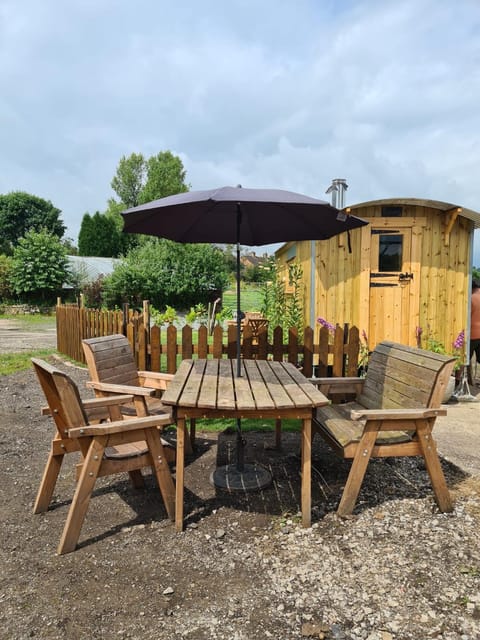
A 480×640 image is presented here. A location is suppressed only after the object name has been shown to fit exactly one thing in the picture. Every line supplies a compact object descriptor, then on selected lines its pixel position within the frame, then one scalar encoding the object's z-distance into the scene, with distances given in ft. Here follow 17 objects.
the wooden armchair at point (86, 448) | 7.96
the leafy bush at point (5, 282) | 88.60
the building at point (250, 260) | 240.24
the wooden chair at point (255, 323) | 21.21
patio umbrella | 8.47
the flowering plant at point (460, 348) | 22.02
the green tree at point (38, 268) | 86.07
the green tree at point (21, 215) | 168.14
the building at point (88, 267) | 97.35
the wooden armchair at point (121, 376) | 11.09
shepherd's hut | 22.56
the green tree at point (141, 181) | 132.57
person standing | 23.04
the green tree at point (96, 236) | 142.10
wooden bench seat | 9.02
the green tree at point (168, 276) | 73.82
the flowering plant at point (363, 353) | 22.42
